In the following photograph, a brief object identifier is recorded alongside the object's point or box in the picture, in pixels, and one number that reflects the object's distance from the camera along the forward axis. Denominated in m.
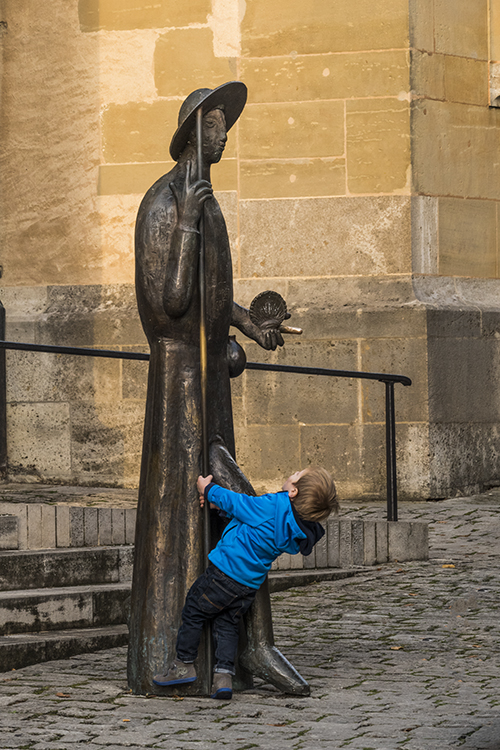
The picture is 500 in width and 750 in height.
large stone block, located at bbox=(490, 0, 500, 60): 18.62
